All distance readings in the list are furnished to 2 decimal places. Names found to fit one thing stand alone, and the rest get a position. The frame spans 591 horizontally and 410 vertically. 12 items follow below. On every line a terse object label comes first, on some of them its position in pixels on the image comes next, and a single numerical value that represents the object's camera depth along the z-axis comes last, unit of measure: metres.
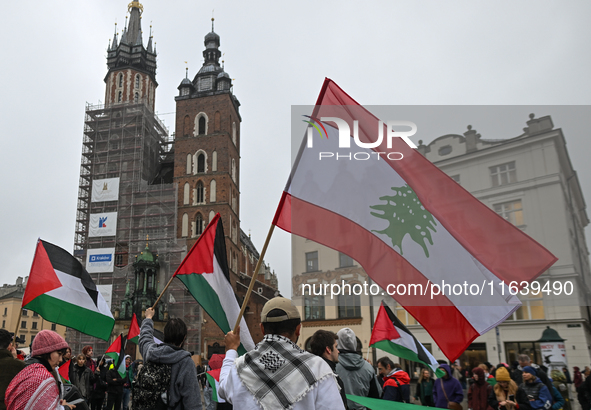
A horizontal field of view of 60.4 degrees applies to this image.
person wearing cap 2.35
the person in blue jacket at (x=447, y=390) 7.75
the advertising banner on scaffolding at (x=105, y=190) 44.72
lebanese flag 4.19
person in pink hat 3.29
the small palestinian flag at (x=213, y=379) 7.48
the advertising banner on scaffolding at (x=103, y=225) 43.47
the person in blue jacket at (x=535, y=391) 6.32
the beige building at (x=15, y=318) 65.12
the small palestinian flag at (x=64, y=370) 7.85
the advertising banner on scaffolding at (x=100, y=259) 42.22
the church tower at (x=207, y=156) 46.66
